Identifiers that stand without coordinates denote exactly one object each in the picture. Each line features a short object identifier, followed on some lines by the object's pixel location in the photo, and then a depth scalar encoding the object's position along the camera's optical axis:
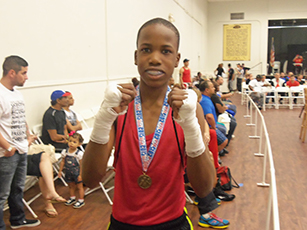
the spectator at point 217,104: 6.23
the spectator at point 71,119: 5.04
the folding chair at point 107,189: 4.17
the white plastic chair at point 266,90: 13.11
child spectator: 4.14
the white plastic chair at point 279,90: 13.48
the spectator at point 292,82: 13.89
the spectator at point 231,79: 20.08
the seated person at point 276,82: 14.63
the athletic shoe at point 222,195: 4.30
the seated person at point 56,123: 4.77
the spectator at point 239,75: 19.31
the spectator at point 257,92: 13.20
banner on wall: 22.14
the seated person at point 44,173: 3.78
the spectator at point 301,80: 15.82
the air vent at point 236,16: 22.11
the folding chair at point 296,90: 13.28
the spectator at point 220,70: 18.70
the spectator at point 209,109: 4.81
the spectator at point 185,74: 13.01
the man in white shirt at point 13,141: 3.10
